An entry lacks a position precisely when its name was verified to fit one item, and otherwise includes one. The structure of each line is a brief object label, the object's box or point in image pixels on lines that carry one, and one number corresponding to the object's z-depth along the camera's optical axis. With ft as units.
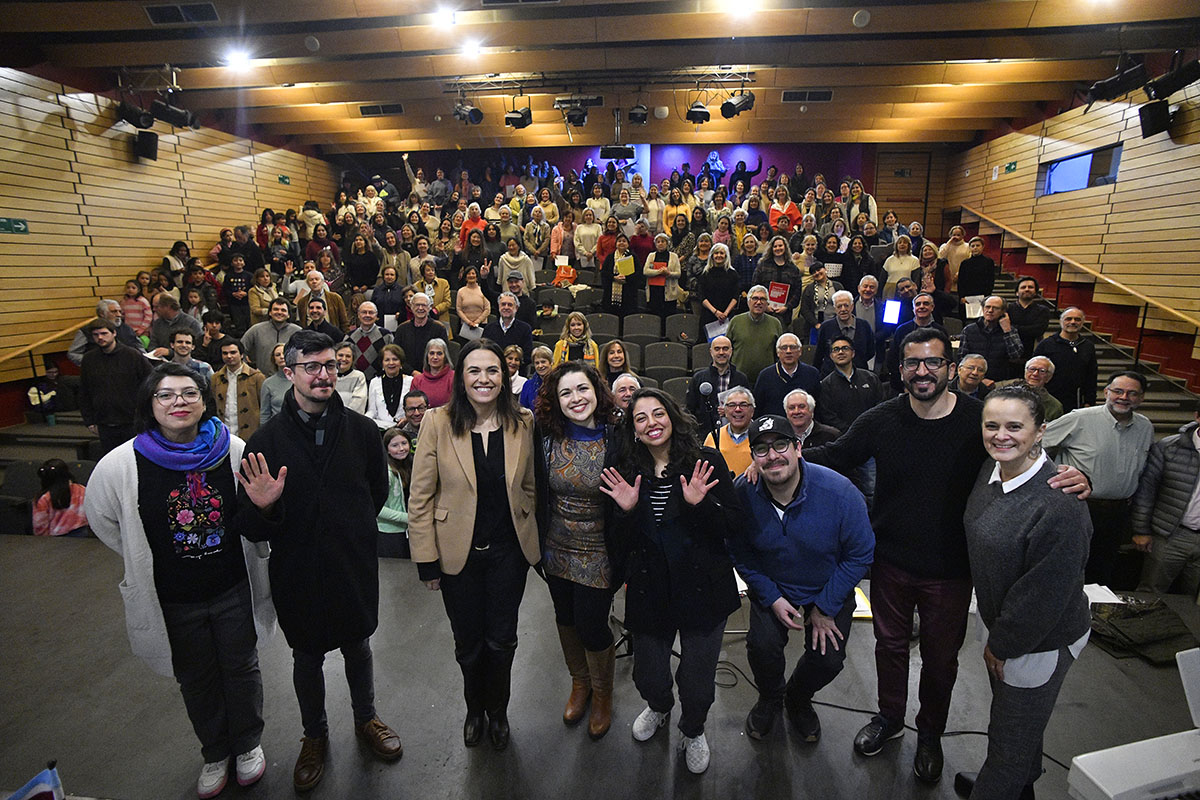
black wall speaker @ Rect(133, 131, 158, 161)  27.14
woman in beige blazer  7.02
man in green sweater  16.42
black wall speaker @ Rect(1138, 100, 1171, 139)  21.16
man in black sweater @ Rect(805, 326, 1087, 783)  6.64
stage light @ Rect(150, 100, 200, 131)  26.16
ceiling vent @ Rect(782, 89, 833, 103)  31.94
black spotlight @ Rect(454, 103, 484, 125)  32.68
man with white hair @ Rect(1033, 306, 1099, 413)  15.12
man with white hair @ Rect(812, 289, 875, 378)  15.49
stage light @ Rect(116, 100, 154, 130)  25.98
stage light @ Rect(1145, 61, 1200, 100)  19.44
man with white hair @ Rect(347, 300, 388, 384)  17.62
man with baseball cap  7.07
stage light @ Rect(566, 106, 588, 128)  32.14
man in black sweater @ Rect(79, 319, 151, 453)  15.51
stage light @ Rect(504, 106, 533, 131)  32.30
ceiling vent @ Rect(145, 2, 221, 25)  19.81
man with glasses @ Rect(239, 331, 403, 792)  6.36
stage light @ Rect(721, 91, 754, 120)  29.84
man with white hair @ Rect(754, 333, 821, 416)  13.19
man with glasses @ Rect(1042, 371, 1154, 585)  11.43
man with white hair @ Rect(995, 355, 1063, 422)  12.94
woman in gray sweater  5.41
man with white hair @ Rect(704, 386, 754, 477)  10.39
